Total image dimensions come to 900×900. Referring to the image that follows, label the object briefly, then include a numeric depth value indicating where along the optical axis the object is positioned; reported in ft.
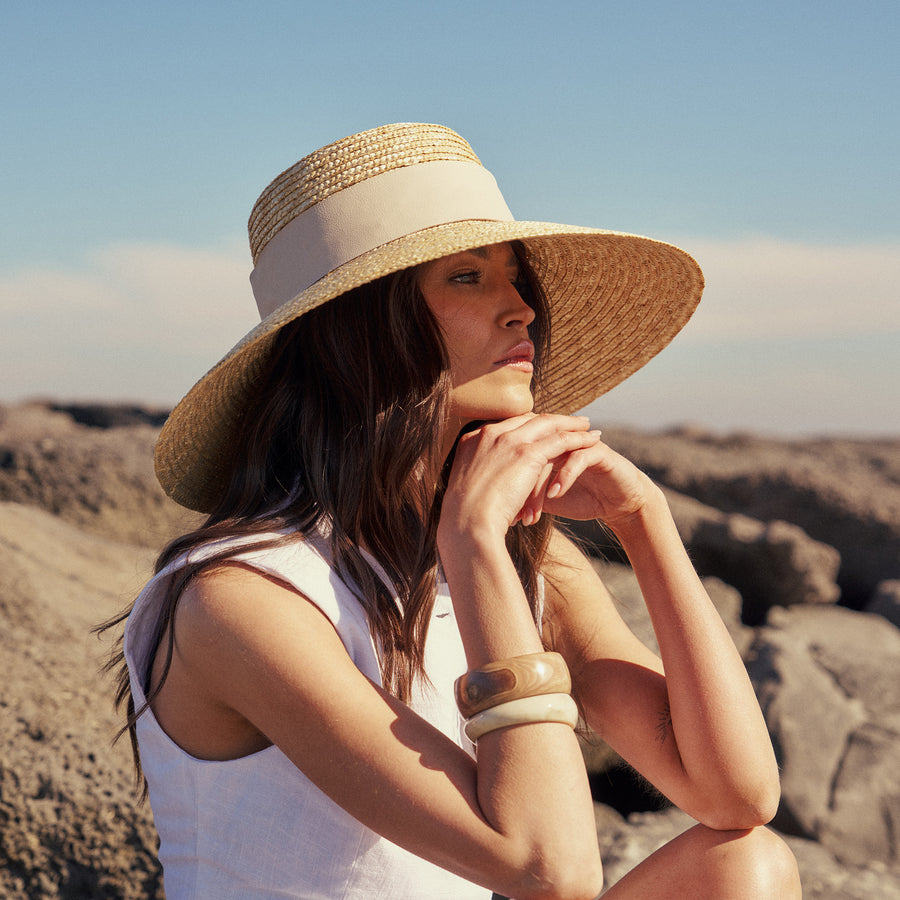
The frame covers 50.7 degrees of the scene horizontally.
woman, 5.00
